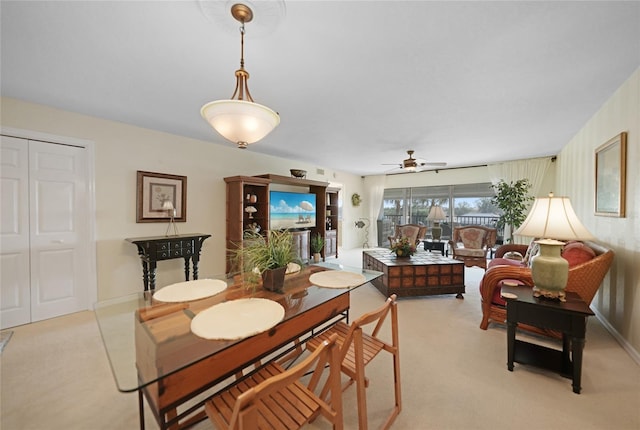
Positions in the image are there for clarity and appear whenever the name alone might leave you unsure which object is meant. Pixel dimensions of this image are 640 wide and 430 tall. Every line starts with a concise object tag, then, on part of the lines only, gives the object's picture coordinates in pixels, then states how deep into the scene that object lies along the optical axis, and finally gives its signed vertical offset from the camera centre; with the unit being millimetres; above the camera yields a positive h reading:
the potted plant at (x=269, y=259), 1628 -310
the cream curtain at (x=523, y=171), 5129 +889
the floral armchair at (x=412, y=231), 5938 -455
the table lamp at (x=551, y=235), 1886 -166
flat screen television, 4883 +46
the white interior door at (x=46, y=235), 2561 -253
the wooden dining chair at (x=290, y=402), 1013 -840
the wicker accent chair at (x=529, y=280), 2168 -624
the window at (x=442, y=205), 6152 +198
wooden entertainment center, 4082 +95
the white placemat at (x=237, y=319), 1124 -527
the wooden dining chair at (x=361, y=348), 1247 -814
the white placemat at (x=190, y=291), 1536 -513
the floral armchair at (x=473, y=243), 4766 -617
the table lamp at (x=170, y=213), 3454 -16
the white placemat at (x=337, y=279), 1813 -511
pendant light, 1373 +547
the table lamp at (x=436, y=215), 5457 -50
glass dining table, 977 -585
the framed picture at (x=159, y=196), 3309 +221
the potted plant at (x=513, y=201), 4949 +244
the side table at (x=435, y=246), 5348 -709
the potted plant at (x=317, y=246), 5520 -737
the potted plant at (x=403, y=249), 3838 -553
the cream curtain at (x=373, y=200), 7492 +375
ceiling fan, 4060 +795
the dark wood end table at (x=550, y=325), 1702 -807
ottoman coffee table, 3385 -882
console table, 3016 -487
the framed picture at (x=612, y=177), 2275 +364
